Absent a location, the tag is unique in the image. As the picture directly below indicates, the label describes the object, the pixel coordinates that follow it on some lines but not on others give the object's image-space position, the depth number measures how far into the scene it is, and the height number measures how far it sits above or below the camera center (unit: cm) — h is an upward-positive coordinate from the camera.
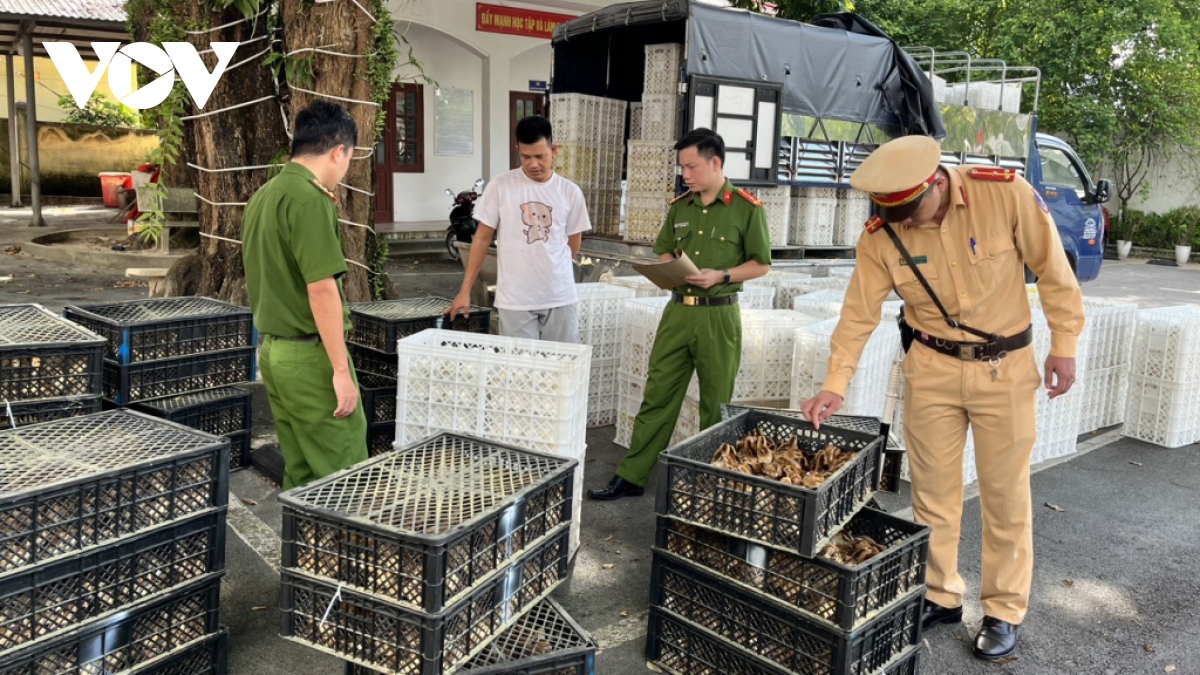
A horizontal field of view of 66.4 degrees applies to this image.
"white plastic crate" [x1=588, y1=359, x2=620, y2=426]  626 -130
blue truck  830 +121
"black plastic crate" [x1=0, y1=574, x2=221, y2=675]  252 -133
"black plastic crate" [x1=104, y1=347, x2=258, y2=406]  447 -95
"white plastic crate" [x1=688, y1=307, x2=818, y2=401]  550 -89
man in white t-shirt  503 -26
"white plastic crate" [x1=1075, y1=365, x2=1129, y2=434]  656 -125
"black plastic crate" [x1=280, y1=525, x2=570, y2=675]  244 -118
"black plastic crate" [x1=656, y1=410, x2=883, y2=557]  287 -94
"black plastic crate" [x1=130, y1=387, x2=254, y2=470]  466 -118
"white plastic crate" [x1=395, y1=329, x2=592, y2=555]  378 -81
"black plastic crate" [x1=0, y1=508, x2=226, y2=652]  246 -114
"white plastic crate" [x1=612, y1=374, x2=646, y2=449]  581 -126
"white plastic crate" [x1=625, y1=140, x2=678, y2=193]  862 +36
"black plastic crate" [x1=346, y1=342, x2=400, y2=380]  497 -91
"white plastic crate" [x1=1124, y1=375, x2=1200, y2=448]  644 -131
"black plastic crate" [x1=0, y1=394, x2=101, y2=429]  356 -90
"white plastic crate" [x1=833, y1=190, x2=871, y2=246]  1001 -4
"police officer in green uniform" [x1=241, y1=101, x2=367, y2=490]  337 -40
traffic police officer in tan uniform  336 -42
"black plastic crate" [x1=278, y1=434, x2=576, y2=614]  245 -90
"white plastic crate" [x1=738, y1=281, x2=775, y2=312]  639 -60
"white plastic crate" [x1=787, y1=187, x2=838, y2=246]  962 -4
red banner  1600 +319
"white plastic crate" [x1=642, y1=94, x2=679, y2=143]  866 +85
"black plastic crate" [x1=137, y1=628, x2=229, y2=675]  289 -152
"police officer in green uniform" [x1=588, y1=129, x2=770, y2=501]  465 -47
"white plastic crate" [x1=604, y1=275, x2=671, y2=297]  675 -59
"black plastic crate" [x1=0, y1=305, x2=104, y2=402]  359 -71
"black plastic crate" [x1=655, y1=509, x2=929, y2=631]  282 -116
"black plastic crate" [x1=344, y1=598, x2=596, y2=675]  262 -132
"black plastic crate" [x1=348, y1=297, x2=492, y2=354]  489 -68
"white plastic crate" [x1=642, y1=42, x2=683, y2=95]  869 +132
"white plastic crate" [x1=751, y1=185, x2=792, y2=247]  919 +1
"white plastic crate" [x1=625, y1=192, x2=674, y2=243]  870 -8
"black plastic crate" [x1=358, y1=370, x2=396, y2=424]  495 -108
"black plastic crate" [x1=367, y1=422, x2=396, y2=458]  499 -131
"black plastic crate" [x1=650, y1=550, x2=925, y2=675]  285 -134
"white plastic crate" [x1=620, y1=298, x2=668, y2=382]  565 -78
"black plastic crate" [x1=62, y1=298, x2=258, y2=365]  442 -69
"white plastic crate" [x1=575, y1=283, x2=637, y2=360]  602 -74
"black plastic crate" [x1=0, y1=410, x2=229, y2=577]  248 -86
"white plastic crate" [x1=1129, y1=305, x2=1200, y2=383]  634 -83
